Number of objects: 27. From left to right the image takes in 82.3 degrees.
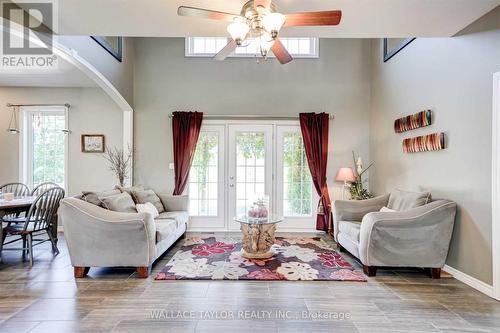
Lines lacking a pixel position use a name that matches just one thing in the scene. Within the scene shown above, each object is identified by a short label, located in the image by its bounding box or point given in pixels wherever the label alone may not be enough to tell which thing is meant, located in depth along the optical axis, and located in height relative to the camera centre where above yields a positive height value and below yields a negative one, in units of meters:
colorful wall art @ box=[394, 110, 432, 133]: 3.81 +0.65
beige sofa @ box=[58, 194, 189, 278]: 3.23 -0.82
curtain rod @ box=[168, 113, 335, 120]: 5.65 +0.96
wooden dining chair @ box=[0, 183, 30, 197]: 5.07 -0.45
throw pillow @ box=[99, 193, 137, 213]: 3.59 -0.50
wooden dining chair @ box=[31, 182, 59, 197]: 4.97 -0.42
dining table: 3.63 -0.53
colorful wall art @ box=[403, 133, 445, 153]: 3.57 +0.31
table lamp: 5.25 -0.17
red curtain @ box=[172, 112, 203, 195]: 5.55 +0.41
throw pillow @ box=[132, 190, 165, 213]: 4.47 -0.53
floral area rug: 3.29 -1.27
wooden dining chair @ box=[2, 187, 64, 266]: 3.74 -0.77
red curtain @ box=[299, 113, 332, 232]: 5.57 +0.40
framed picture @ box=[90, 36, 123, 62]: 4.31 +1.94
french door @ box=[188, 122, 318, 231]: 5.70 -0.20
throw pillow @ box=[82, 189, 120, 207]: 3.51 -0.41
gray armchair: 3.24 -0.81
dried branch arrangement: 5.44 +0.12
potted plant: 5.17 -0.36
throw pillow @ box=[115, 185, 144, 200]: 4.33 -0.38
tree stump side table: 3.79 -0.95
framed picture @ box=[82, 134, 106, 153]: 5.57 +0.42
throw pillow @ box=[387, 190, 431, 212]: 3.55 -0.44
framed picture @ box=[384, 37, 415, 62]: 4.44 +1.99
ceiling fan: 2.33 +1.24
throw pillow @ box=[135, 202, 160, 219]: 4.09 -0.64
